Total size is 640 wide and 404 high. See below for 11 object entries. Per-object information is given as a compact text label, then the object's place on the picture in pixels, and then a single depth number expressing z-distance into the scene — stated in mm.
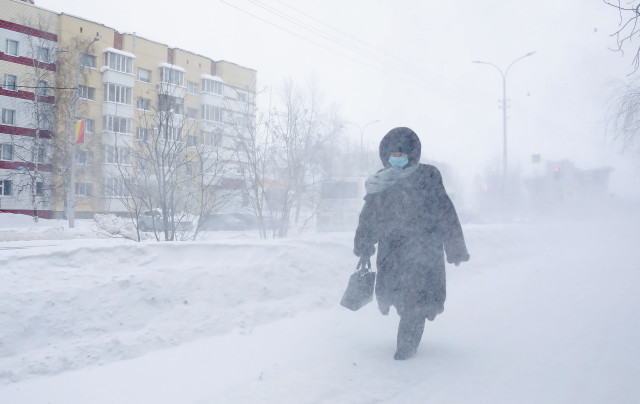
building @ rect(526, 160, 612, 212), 34938
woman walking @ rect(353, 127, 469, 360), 4031
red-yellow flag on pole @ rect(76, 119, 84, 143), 22047
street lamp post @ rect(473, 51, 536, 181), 24359
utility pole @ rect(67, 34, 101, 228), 22484
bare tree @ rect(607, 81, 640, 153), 13086
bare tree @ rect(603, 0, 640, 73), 4960
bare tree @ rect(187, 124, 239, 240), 8883
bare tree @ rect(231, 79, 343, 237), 11258
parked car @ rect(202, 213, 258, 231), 19878
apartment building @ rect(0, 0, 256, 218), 8641
